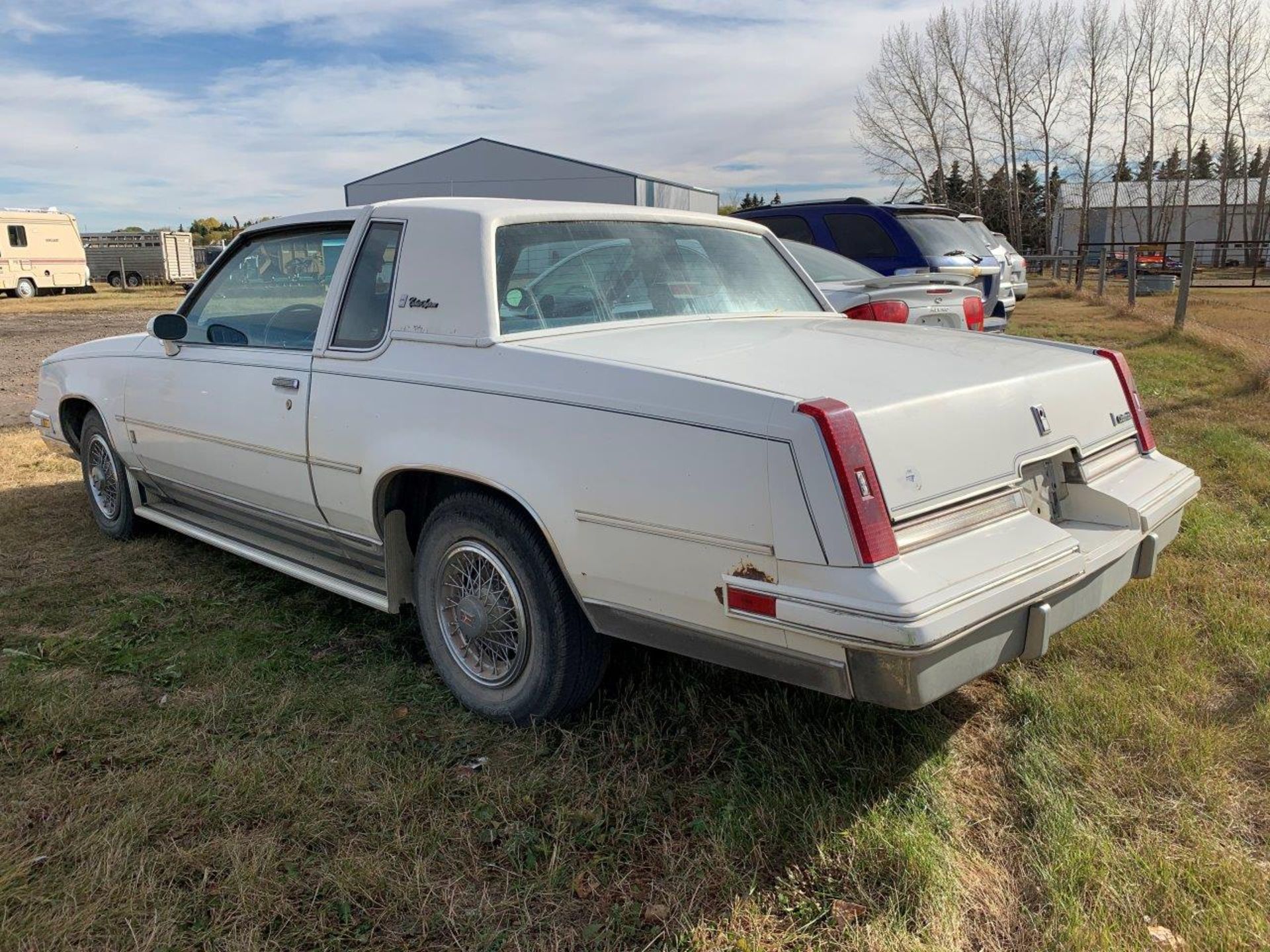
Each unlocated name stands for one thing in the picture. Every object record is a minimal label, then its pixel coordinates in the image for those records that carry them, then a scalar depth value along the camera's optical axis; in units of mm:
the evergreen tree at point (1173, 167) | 45894
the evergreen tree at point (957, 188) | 49569
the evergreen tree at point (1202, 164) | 55281
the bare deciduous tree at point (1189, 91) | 39969
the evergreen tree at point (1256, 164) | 54938
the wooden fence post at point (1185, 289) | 12336
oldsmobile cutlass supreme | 2254
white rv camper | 29781
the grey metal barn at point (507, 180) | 29375
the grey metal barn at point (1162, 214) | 48838
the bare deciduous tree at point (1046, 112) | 41438
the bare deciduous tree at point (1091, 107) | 40094
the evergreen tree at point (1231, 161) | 45906
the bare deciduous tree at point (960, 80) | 41594
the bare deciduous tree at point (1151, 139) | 40338
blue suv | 9664
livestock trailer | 37500
